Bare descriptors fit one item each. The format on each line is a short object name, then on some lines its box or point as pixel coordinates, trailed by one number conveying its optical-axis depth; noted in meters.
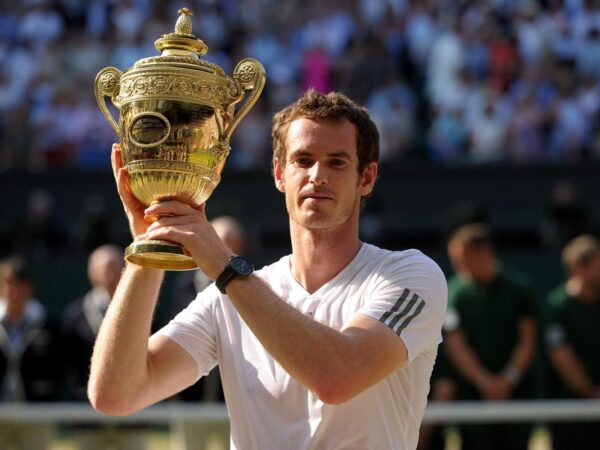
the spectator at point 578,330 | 16.85
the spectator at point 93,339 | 16.66
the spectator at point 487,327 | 16.69
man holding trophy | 6.39
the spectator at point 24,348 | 18.41
